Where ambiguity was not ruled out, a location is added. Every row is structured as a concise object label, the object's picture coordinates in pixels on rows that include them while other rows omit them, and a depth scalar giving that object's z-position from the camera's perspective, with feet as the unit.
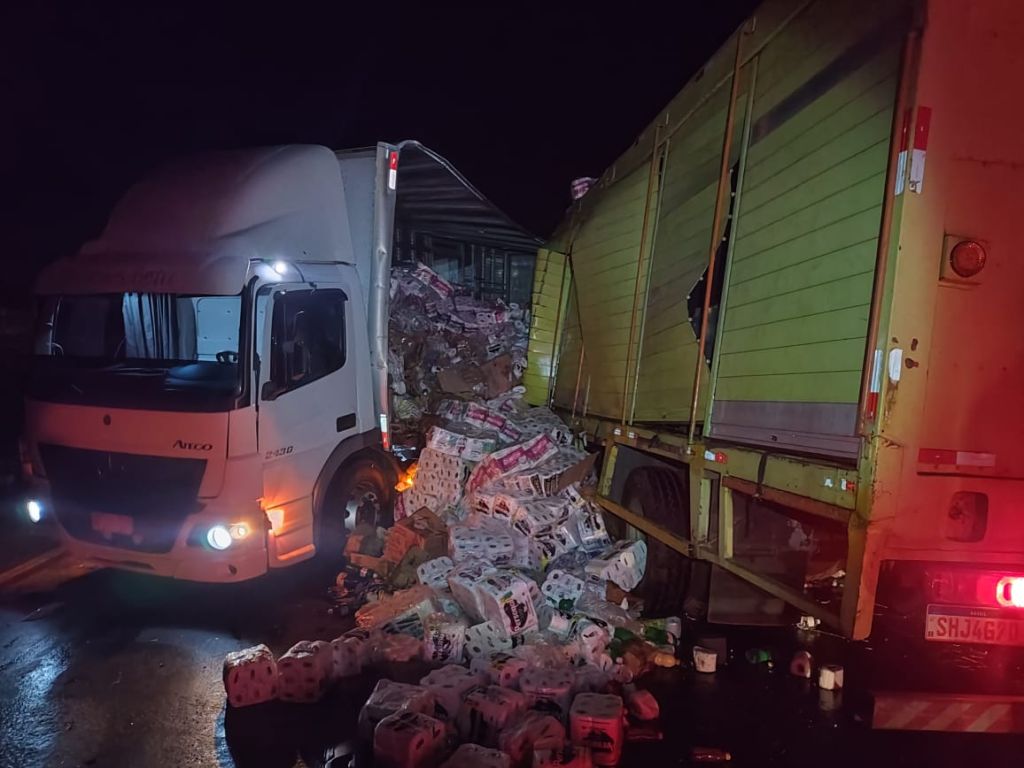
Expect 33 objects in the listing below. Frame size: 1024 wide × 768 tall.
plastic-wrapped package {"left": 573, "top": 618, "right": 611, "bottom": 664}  13.93
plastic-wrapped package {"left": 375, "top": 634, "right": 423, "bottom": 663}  13.92
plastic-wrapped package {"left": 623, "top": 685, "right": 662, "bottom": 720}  12.32
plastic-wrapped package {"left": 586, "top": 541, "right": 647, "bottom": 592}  16.42
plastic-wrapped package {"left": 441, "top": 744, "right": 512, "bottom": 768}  9.59
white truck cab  14.84
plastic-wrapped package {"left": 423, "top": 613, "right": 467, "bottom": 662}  14.05
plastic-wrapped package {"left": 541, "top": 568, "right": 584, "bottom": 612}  15.60
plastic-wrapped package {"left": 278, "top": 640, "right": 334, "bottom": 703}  12.69
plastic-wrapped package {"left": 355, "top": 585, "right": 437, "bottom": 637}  14.82
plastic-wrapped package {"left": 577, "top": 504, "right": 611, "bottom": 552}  18.19
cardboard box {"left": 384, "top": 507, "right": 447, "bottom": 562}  18.20
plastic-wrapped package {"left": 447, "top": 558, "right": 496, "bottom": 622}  14.65
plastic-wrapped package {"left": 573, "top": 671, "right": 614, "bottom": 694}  12.53
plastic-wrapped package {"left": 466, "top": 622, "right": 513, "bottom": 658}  14.08
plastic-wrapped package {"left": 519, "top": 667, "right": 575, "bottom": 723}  11.78
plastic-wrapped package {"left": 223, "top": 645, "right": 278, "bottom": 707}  12.46
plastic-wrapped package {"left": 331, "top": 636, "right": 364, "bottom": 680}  13.34
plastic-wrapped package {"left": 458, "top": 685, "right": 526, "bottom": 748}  11.03
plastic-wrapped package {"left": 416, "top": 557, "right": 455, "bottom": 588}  16.51
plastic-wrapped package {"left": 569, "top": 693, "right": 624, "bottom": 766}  10.85
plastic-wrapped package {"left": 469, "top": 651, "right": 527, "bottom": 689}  12.51
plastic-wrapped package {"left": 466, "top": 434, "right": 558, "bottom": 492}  19.43
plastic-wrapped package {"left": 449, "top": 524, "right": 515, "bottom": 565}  16.56
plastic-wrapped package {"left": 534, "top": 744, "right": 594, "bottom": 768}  9.80
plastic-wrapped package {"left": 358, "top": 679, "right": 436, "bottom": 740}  11.05
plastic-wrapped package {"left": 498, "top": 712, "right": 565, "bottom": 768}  10.36
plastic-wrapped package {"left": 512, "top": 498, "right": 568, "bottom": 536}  17.51
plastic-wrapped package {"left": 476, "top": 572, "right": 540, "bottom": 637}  14.05
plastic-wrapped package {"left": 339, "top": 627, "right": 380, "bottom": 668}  13.76
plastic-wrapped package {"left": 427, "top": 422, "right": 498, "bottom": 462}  20.70
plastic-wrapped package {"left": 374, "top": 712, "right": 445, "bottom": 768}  10.02
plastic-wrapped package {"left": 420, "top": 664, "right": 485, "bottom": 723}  11.51
